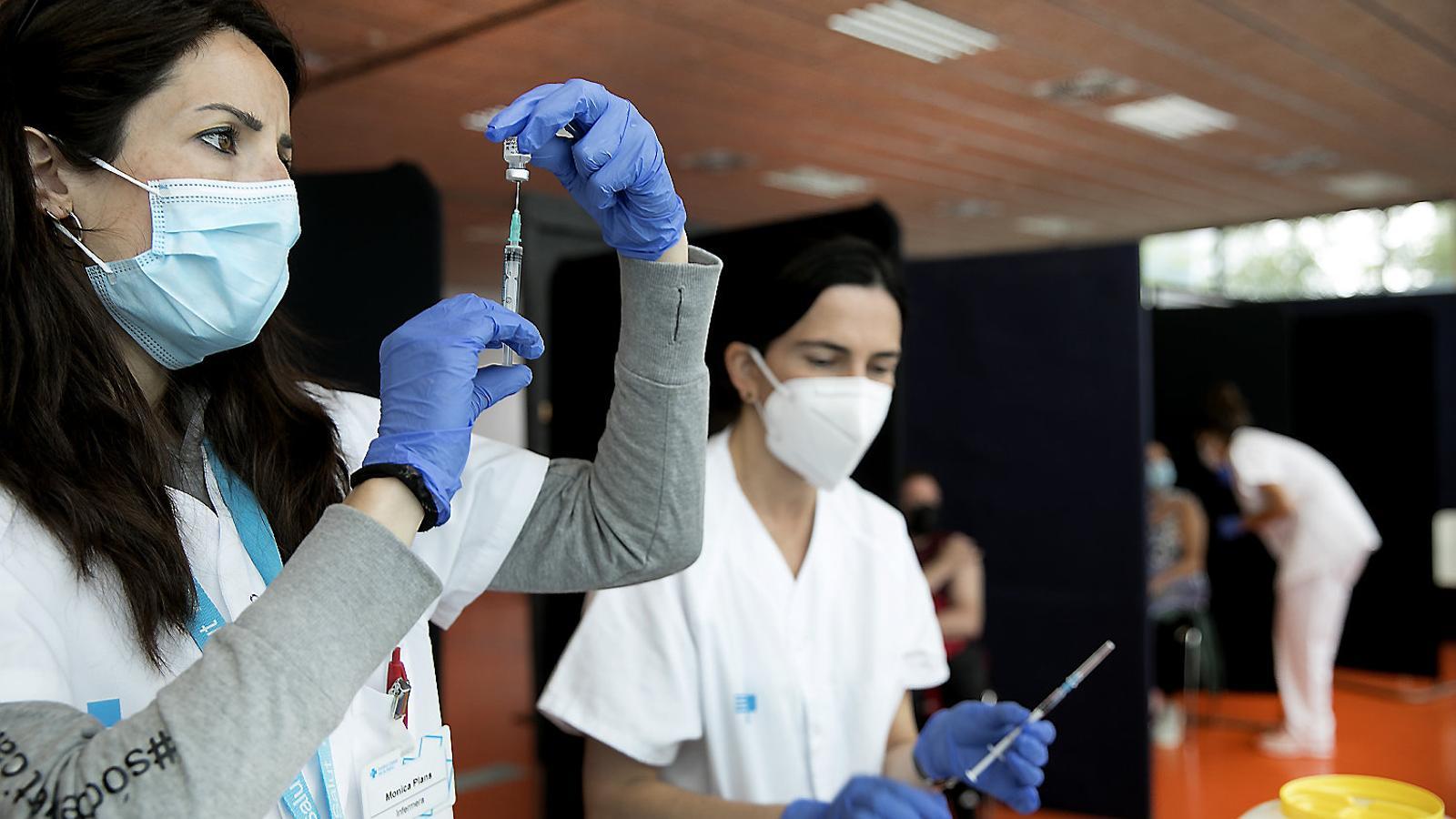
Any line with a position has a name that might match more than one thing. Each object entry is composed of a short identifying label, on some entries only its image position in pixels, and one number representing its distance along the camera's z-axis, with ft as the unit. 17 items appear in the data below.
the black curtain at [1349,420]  18.07
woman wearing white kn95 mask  4.57
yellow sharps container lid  3.23
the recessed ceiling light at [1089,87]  8.26
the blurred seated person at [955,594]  10.25
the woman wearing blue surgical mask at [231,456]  2.07
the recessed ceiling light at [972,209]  22.17
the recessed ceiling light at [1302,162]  10.12
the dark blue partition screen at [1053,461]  10.78
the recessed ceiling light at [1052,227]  23.76
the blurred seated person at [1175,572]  15.14
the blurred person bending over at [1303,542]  13.65
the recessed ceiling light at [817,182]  17.58
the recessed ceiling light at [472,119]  6.81
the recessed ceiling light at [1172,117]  10.78
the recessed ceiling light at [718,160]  12.23
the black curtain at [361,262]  6.37
